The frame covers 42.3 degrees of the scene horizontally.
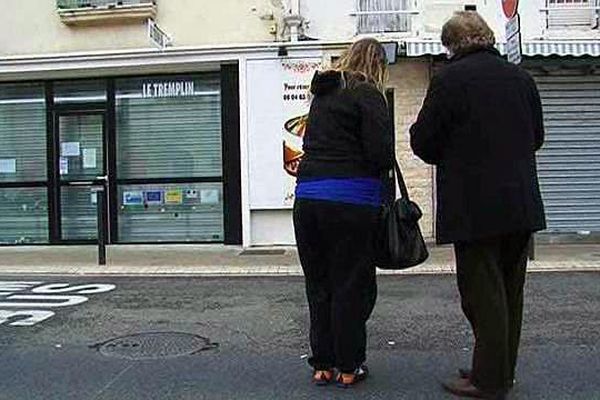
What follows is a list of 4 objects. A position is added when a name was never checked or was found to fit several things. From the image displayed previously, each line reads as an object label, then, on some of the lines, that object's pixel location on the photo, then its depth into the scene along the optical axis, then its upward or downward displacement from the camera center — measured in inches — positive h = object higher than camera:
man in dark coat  161.9 +2.0
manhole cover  216.5 -46.2
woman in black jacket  173.8 -2.1
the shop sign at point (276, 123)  483.2 +39.6
